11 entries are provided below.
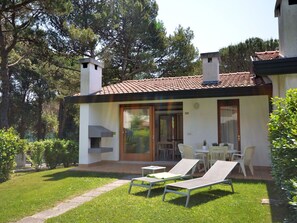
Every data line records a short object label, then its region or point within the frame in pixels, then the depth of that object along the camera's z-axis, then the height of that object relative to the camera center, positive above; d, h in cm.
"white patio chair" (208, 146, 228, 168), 993 -86
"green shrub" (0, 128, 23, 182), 1104 -86
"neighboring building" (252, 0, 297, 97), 818 +202
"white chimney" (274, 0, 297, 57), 851 +313
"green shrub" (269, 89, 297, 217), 422 -19
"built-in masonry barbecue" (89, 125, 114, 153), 1263 -27
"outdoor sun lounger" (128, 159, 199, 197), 739 -130
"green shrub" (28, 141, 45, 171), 1435 -116
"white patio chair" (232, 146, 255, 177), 960 -101
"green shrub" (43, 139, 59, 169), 1451 -125
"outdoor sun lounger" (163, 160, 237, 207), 654 -133
